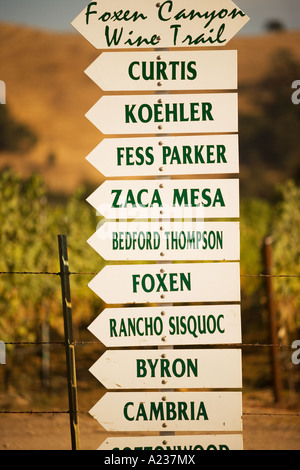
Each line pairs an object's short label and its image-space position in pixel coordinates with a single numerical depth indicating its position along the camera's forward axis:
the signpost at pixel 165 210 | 9.57
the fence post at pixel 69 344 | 9.46
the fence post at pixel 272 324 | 19.47
